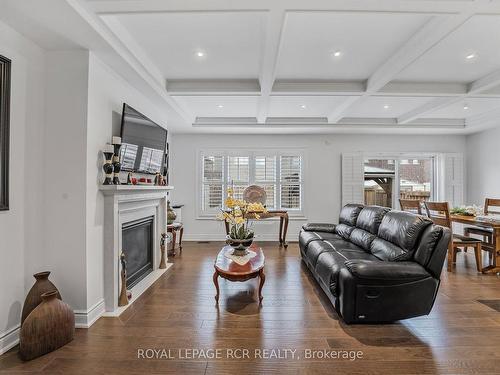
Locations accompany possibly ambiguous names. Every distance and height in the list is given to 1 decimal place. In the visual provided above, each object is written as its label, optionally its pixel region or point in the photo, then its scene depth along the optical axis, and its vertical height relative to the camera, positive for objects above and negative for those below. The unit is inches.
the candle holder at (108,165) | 104.8 +9.1
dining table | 149.7 -26.7
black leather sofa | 93.2 -30.1
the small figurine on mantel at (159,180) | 154.0 +5.1
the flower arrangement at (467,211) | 172.1 -12.9
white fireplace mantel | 106.2 -14.4
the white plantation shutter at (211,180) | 249.1 +8.4
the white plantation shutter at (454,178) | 245.9 +11.2
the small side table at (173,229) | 194.5 -29.7
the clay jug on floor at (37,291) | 83.7 -32.8
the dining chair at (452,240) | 158.6 -29.4
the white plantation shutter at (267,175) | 248.7 +13.3
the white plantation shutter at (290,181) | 249.3 +7.9
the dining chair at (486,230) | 169.0 -25.5
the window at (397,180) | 253.9 +9.8
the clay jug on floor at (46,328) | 78.1 -42.0
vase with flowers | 122.7 -19.0
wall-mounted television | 118.9 +22.4
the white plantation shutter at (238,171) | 248.4 +16.7
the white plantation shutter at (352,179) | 244.4 +10.0
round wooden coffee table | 103.7 -31.5
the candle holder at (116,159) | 108.9 +11.9
